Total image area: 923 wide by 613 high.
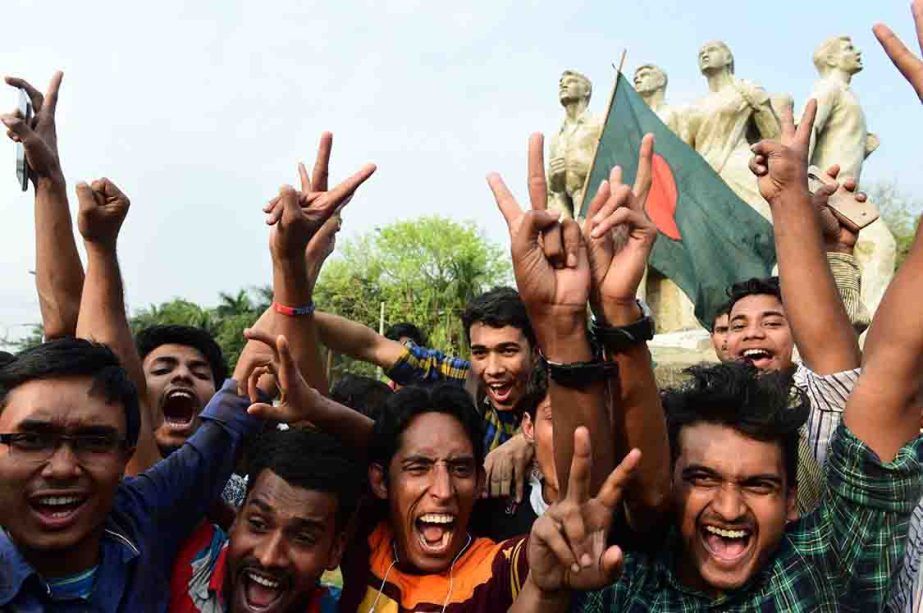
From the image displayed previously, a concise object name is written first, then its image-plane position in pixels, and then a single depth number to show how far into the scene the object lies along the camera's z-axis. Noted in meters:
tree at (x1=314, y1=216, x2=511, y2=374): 36.84
